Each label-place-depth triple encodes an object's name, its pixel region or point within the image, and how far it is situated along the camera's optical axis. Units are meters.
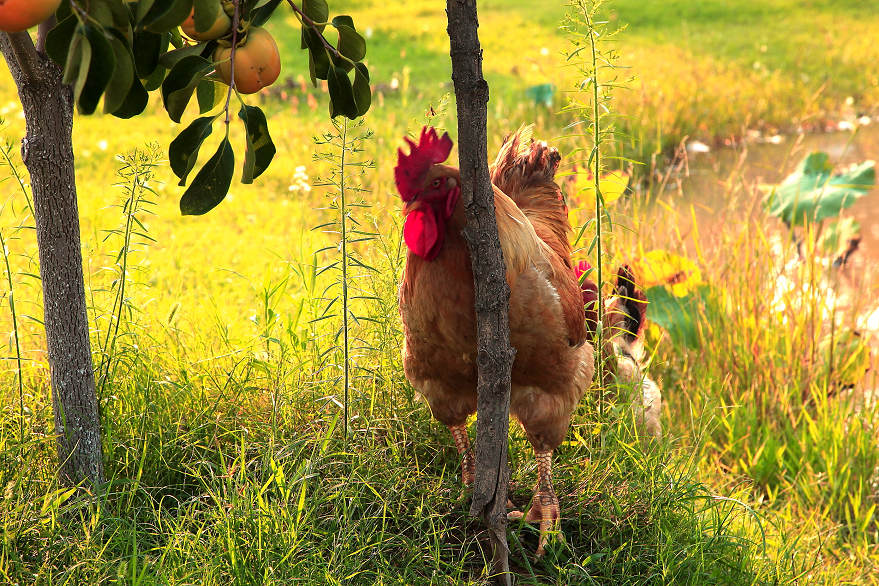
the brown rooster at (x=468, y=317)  3.79
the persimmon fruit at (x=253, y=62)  3.45
